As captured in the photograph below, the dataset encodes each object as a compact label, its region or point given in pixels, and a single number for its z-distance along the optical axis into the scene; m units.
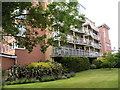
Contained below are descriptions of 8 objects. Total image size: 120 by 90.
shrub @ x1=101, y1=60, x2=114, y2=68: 13.68
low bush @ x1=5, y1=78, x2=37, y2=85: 7.45
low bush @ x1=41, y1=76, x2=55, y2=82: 7.98
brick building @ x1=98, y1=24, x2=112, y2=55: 26.02
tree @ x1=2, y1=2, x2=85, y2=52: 5.04
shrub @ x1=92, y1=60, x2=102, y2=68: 15.53
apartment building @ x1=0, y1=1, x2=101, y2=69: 11.34
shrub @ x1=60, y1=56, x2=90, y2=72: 12.75
